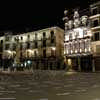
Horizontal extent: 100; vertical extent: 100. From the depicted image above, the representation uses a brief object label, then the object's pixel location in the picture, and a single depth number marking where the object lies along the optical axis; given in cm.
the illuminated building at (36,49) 4141
